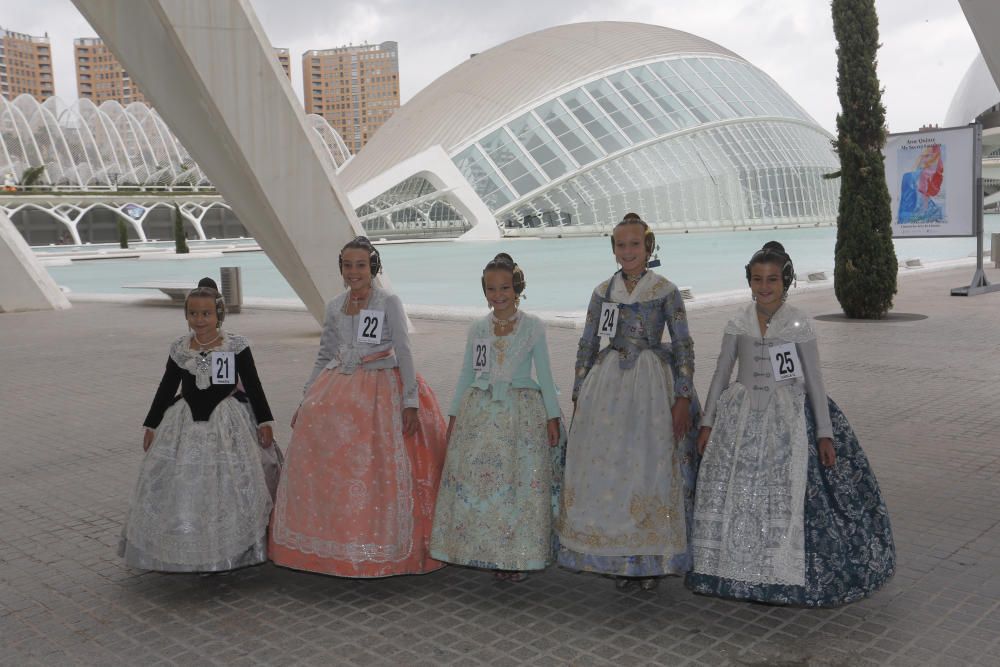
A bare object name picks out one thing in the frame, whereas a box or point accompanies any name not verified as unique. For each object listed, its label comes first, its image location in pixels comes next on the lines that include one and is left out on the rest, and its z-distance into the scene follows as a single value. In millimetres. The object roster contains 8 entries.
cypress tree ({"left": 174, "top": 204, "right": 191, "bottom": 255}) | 37156
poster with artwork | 14234
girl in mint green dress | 3576
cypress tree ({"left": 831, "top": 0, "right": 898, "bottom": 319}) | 12281
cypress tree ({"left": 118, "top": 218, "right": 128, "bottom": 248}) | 44406
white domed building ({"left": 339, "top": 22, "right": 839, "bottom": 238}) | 37812
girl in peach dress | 3660
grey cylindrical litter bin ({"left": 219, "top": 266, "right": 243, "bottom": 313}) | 15184
